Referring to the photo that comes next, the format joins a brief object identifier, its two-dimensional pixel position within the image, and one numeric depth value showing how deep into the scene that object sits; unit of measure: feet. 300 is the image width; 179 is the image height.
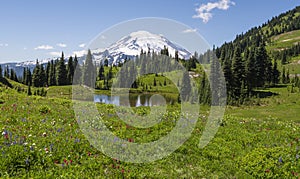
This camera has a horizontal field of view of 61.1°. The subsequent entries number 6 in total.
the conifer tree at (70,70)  444.39
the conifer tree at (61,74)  422.82
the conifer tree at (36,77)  406.89
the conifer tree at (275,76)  312.44
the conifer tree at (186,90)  212.84
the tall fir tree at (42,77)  413.43
